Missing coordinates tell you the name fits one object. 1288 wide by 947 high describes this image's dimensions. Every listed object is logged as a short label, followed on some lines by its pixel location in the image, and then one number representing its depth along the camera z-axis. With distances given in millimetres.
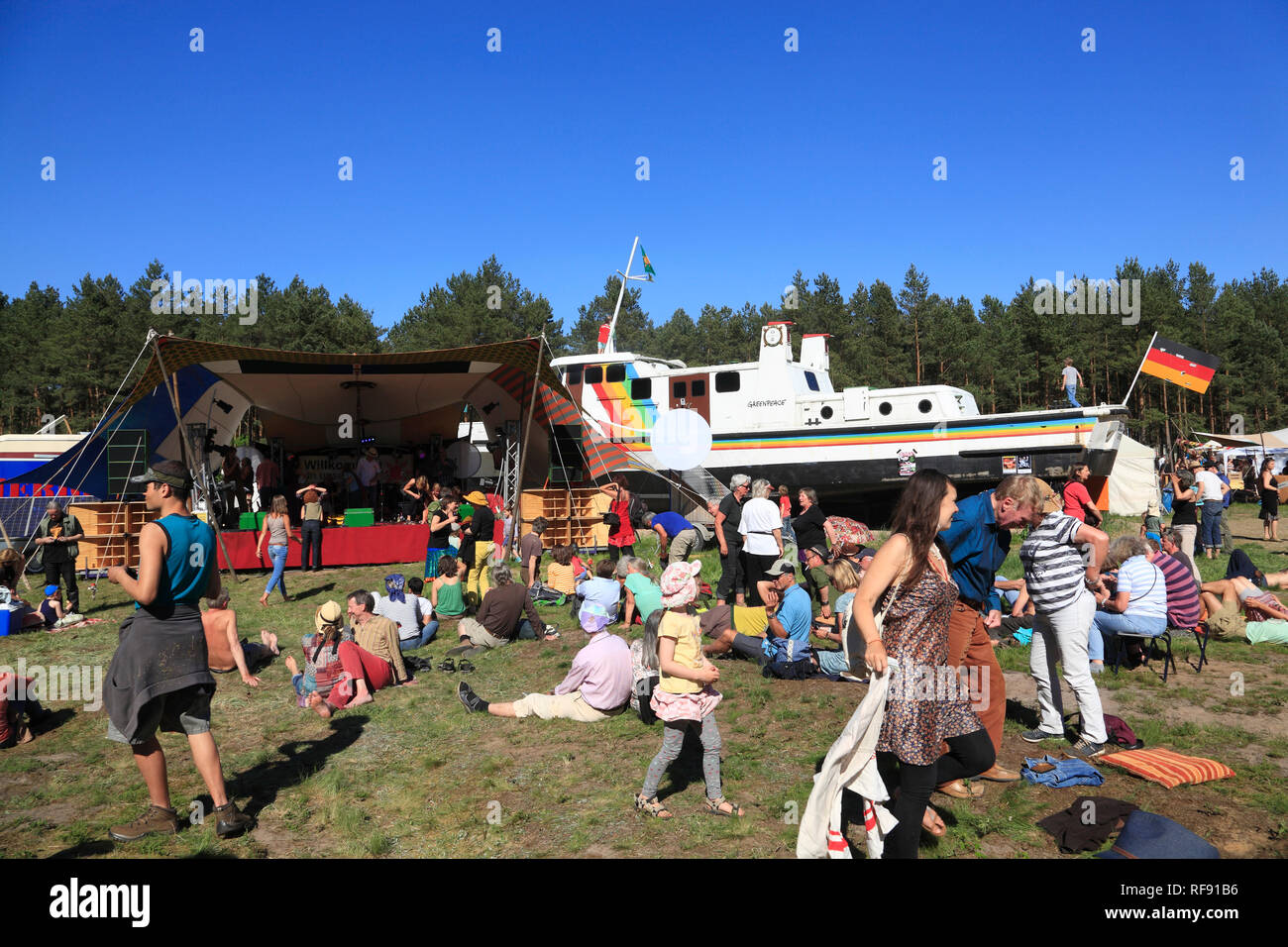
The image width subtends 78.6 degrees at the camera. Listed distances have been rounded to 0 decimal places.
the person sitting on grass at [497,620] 8898
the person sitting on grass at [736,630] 8133
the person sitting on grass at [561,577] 11320
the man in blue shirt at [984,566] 4363
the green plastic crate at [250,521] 13977
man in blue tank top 4023
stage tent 13461
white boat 15422
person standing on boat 16584
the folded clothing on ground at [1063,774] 4855
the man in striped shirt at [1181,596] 7688
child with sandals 4434
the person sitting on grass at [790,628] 7703
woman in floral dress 3375
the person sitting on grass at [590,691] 6488
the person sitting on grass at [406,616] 9023
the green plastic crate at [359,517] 14641
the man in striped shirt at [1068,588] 5008
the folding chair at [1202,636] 7360
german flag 15641
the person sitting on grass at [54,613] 10219
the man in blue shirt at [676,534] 10070
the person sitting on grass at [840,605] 7180
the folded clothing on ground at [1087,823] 4086
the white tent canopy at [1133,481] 20578
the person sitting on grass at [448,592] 10281
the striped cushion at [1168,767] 4824
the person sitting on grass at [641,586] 7489
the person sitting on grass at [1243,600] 8523
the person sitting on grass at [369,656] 7090
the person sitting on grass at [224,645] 7312
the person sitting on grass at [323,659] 7078
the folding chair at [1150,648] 7102
